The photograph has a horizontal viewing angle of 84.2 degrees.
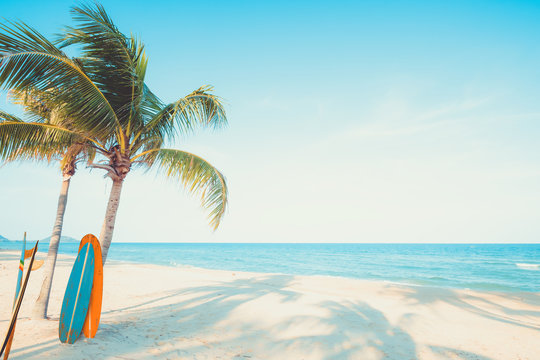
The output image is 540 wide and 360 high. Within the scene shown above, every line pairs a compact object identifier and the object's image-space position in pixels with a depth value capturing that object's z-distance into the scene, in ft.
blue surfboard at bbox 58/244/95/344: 13.17
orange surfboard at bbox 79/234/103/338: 13.83
